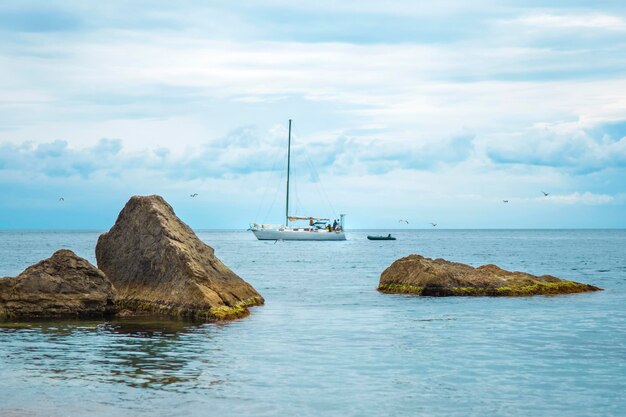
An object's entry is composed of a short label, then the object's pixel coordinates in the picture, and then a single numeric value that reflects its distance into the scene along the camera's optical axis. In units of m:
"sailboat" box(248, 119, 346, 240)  165.75
